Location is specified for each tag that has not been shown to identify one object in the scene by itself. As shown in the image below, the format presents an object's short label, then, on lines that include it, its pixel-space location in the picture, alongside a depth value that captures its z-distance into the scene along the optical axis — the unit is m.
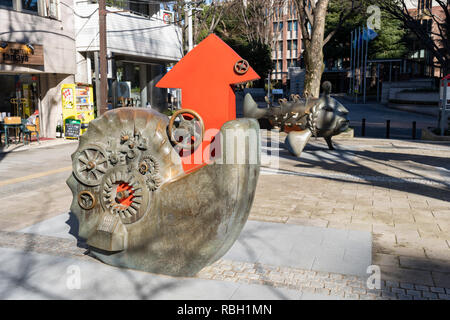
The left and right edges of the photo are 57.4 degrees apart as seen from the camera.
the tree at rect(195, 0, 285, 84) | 40.44
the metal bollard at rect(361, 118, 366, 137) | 19.59
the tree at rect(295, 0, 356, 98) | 18.31
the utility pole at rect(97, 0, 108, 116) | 15.25
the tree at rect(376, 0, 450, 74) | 24.08
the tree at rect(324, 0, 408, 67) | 47.06
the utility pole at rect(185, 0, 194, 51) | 24.30
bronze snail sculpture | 4.04
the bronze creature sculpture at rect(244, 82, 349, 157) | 10.76
